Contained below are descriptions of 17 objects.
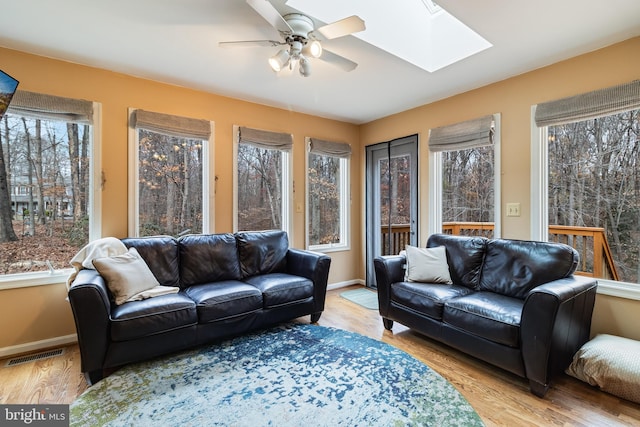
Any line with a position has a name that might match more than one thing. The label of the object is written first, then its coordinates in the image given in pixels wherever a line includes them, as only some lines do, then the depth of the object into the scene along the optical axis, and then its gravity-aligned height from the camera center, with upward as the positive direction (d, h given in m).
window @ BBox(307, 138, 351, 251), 4.25 +0.26
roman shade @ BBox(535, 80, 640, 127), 2.27 +0.86
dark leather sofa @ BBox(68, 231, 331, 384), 2.02 -0.70
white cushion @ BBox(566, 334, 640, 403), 1.84 -1.00
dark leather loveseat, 1.89 -0.70
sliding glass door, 3.94 +0.20
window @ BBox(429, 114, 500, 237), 3.11 +0.39
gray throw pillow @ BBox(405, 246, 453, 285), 2.88 -0.53
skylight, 2.13 +1.48
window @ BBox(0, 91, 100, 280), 2.53 +0.26
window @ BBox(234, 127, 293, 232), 3.64 +0.41
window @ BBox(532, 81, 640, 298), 2.39 +0.28
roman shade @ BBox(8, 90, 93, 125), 2.47 +0.91
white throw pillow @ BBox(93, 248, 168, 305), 2.30 -0.50
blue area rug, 1.70 -1.16
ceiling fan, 1.76 +1.14
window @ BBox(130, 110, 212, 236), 3.02 +0.41
